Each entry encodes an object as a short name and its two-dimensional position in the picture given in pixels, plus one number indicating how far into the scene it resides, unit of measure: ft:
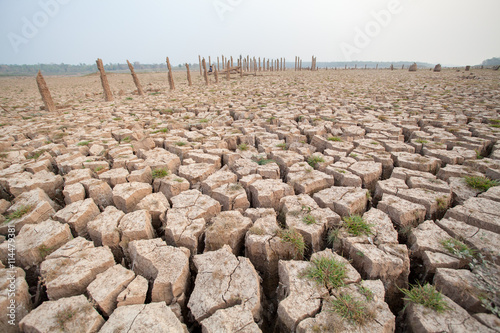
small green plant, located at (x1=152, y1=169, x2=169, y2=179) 11.33
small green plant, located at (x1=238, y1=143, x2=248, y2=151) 14.62
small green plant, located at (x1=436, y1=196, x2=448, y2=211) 8.75
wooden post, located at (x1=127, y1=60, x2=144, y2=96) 37.57
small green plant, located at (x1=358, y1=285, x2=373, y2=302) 5.46
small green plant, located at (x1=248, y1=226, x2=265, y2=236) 7.48
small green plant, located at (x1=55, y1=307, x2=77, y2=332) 4.96
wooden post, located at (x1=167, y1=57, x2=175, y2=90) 44.57
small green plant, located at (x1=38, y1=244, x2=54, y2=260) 7.11
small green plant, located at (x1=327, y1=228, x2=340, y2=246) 7.45
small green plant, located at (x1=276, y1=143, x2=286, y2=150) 14.55
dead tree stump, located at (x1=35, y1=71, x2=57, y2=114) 26.91
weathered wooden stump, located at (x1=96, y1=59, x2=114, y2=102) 32.31
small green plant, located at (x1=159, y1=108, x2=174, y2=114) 25.07
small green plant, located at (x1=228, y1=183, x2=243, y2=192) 10.00
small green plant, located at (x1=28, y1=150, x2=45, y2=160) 13.85
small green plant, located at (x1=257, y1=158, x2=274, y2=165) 12.57
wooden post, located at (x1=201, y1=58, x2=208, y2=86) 51.57
